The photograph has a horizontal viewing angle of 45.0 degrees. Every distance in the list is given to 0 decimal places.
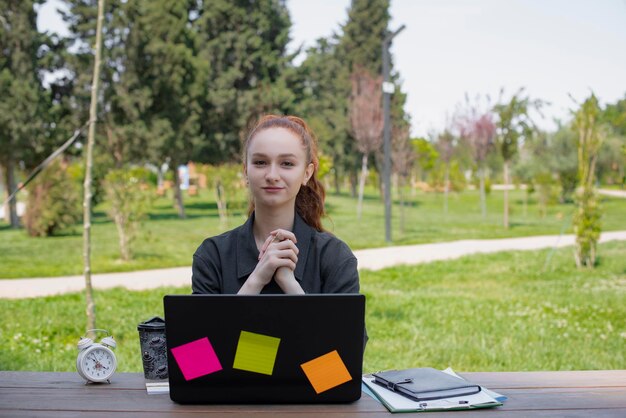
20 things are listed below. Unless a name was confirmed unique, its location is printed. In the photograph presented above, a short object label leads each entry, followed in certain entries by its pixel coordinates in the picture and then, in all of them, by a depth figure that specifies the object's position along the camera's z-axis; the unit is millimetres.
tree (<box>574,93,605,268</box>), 11016
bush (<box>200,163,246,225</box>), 18312
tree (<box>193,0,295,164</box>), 29391
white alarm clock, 2146
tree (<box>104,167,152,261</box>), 11625
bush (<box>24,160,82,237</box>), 16188
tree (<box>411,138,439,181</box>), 31262
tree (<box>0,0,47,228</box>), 21766
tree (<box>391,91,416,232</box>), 21875
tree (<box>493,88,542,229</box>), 18875
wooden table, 1847
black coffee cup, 2199
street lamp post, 14613
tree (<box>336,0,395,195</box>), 36125
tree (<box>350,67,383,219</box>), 25250
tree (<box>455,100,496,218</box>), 21797
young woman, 2258
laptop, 1771
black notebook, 1948
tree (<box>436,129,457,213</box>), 29456
